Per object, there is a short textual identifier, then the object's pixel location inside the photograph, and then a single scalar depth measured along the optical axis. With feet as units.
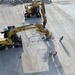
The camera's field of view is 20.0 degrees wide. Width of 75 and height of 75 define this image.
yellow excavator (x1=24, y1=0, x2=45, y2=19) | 86.16
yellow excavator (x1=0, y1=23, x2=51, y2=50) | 62.12
